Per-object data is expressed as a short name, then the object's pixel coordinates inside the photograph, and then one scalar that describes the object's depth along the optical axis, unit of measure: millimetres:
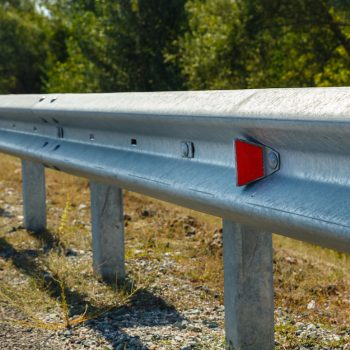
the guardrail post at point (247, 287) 3533
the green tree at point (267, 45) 15344
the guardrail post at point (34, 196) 7082
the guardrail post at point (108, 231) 5355
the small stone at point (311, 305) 4723
